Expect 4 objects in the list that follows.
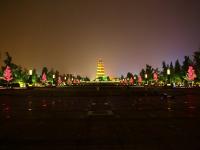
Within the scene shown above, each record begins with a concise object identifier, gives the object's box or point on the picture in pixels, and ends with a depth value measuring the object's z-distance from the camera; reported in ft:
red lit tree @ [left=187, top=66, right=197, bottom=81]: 165.86
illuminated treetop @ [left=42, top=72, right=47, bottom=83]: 241.33
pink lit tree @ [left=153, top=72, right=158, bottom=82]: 244.04
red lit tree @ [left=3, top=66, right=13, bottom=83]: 166.63
